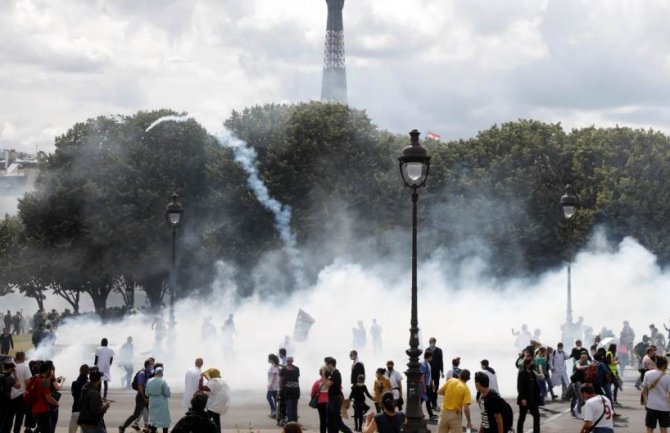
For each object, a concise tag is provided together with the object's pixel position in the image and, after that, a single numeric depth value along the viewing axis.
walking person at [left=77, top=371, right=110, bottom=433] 17.45
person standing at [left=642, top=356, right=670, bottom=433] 19.38
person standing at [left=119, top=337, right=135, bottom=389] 36.91
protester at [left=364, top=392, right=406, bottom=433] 15.23
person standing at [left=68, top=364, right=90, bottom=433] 21.01
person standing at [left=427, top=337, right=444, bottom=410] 28.33
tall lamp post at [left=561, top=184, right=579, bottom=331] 40.28
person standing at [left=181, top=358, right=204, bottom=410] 22.77
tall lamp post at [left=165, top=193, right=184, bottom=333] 39.69
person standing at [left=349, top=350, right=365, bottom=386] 23.95
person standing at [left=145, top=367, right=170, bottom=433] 21.88
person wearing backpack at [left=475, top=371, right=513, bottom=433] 16.70
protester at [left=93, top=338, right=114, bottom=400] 30.94
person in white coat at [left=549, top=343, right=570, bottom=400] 32.18
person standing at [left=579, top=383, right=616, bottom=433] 16.08
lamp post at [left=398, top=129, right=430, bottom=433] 21.39
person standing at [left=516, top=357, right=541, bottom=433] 22.86
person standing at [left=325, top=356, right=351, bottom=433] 22.48
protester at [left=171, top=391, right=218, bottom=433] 13.45
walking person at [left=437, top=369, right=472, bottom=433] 18.45
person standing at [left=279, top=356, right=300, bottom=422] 24.72
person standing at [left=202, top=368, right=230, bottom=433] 20.53
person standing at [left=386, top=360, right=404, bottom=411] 24.27
